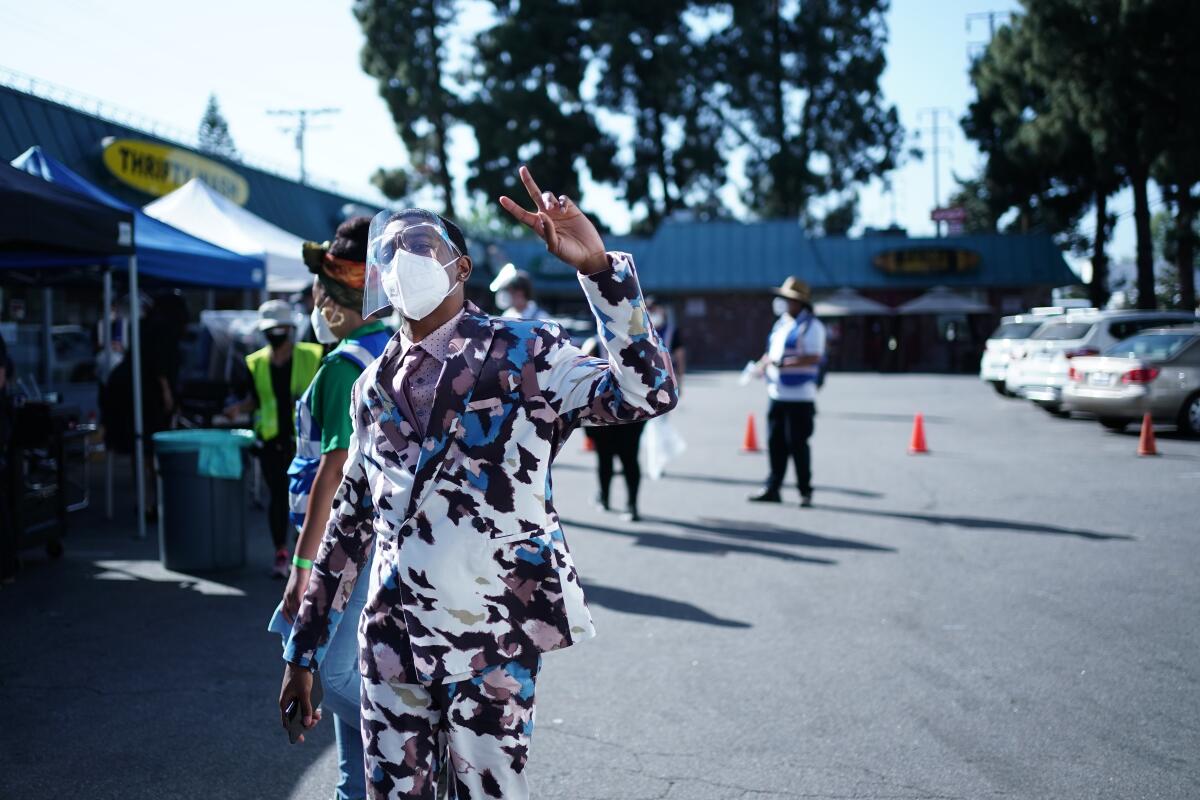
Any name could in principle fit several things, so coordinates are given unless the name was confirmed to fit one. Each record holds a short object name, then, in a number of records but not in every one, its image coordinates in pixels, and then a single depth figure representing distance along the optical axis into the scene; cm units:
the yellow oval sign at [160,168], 1802
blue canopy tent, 834
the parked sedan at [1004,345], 2241
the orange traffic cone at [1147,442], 1343
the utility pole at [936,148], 6047
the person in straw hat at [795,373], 930
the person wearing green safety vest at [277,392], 650
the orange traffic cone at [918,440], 1404
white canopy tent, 1205
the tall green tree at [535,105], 4353
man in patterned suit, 231
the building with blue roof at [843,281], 4200
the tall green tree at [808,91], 4706
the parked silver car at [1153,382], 1539
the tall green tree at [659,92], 4500
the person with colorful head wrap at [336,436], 292
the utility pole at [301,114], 5120
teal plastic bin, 725
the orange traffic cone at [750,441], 1437
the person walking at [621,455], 897
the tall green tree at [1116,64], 2912
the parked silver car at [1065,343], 1788
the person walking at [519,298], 919
